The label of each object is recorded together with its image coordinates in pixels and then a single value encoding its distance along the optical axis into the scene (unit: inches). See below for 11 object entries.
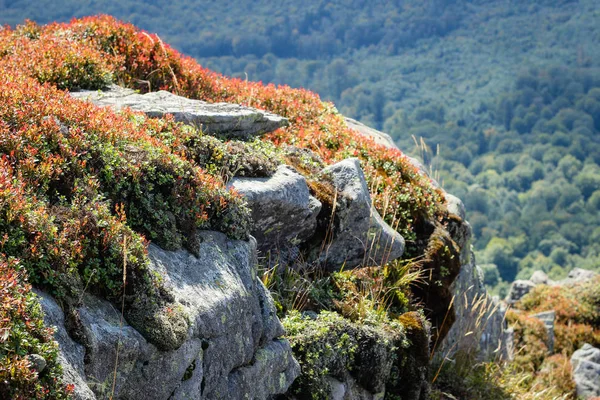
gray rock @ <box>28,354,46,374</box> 161.1
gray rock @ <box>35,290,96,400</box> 170.2
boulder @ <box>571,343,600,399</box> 706.2
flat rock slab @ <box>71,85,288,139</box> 354.9
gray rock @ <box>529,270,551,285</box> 1476.4
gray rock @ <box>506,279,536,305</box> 1224.2
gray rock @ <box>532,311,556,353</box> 840.3
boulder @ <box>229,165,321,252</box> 316.5
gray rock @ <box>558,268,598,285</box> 1347.2
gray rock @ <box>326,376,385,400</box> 302.5
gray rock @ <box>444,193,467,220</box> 506.2
